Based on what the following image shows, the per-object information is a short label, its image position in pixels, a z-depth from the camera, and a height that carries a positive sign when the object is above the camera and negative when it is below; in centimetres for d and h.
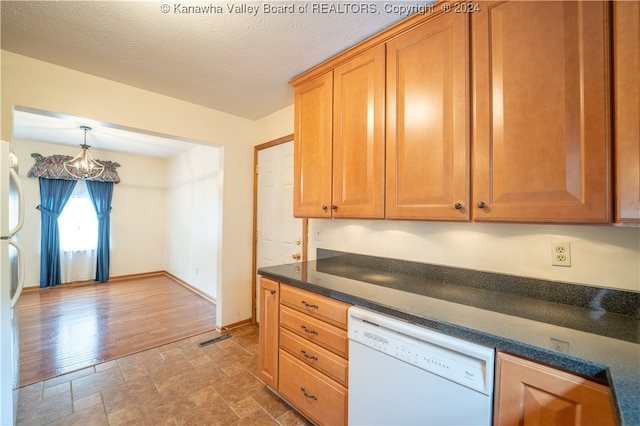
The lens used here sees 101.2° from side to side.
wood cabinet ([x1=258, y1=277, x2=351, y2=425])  142 -83
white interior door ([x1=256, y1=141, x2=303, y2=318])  273 +5
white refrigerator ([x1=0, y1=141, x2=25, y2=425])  133 -28
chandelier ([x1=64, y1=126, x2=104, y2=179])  352 +74
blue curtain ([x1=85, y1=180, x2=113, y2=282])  483 -30
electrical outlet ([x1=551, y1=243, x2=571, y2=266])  123 -18
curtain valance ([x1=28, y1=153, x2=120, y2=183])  423 +77
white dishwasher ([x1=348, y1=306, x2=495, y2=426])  95 -66
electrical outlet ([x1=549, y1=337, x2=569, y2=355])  82 -41
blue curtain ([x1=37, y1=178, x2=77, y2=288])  434 -23
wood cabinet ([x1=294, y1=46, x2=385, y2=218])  160 +51
